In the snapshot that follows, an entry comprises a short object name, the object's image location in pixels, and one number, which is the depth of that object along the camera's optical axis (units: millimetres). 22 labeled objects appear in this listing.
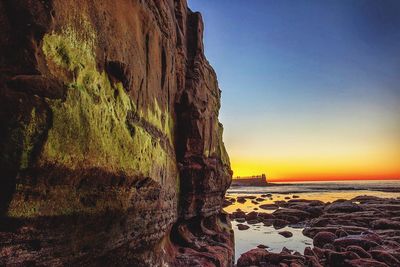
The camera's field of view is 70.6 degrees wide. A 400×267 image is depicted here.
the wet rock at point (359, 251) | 11406
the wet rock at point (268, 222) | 20938
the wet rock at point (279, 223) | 20669
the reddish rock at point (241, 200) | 40775
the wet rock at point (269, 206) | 33125
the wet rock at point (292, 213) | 24084
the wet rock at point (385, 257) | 10602
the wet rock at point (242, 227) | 18859
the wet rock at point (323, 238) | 14765
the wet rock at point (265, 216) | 23172
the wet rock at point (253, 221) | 21938
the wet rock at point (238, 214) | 24330
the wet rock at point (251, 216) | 23242
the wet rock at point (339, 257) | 11004
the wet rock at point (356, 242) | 12892
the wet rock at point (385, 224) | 18453
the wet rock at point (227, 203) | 34688
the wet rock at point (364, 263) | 9922
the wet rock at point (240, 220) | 22797
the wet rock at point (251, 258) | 10711
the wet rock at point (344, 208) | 25766
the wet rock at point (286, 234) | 16923
